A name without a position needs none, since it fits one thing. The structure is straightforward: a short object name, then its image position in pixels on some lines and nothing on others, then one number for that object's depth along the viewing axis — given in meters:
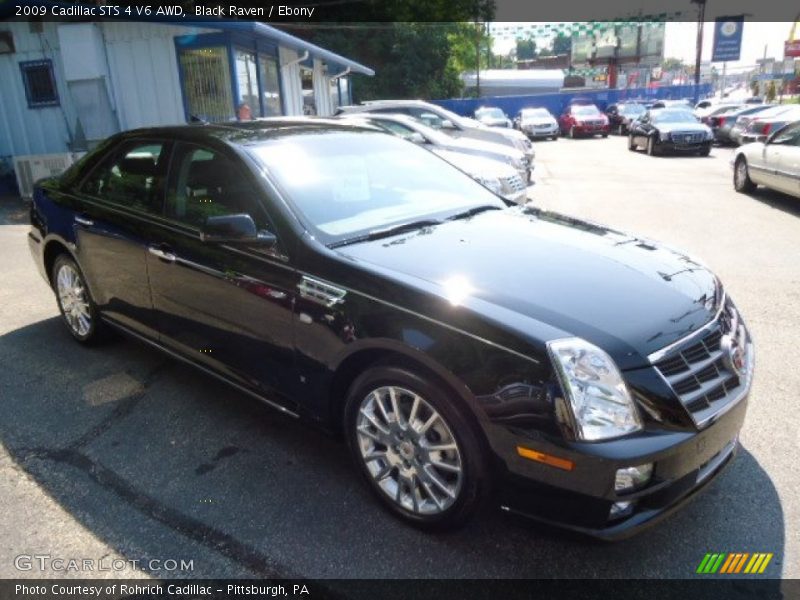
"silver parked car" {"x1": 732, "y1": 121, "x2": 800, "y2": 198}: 9.28
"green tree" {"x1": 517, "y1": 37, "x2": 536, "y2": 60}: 127.19
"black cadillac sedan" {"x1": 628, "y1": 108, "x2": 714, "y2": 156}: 17.92
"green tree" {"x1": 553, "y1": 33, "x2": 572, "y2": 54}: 106.43
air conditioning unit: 11.65
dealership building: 11.76
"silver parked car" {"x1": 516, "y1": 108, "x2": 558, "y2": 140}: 28.00
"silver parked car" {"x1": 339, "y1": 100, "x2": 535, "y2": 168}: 12.88
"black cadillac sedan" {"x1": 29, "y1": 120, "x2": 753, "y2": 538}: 2.20
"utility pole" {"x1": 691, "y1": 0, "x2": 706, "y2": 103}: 41.16
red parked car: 29.27
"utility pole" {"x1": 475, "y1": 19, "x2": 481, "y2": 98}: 45.79
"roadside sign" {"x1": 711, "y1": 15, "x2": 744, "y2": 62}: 42.97
